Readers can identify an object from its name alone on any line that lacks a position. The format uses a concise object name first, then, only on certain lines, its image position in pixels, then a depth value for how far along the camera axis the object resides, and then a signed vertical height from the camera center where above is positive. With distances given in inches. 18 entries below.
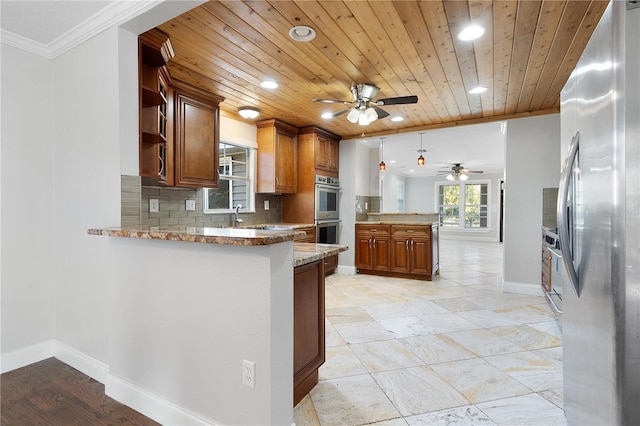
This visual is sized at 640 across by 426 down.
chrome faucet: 163.5 -3.8
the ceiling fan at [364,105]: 128.8 +44.7
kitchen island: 197.8 -22.3
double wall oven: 198.5 +2.0
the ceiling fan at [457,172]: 356.2 +45.5
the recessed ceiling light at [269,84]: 126.8 +52.0
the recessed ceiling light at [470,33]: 89.4 +51.8
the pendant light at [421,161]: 247.4 +39.9
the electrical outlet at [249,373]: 57.8 -29.6
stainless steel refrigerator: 36.7 -1.4
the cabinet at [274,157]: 182.4 +32.3
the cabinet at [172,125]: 92.3 +33.0
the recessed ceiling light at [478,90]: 134.8 +52.7
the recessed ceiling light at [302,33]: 88.4 +51.1
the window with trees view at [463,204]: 434.9 +10.7
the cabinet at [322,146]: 197.3 +42.6
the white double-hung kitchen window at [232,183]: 163.6 +16.1
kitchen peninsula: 56.9 -21.8
